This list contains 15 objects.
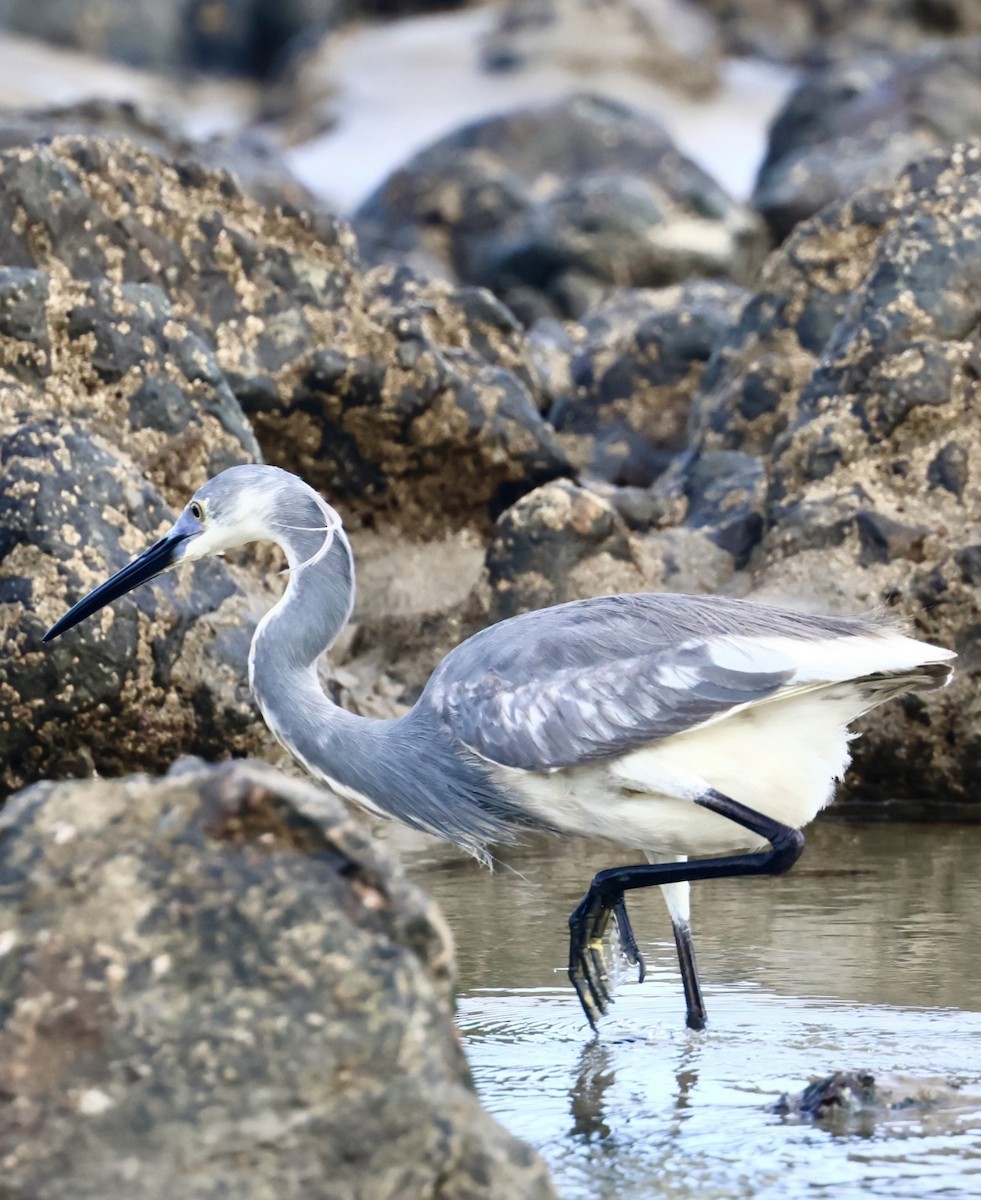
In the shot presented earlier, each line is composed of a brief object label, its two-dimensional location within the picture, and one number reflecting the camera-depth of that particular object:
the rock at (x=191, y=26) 78.56
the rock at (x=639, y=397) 25.34
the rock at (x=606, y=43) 74.94
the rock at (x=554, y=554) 17.12
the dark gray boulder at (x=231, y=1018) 6.30
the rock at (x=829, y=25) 74.87
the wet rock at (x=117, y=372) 16.45
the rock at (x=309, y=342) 18.92
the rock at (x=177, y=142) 38.53
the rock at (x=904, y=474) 15.99
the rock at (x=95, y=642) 14.56
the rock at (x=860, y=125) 43.78
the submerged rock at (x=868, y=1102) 8.64
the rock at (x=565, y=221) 40.00
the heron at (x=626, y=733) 10.59
